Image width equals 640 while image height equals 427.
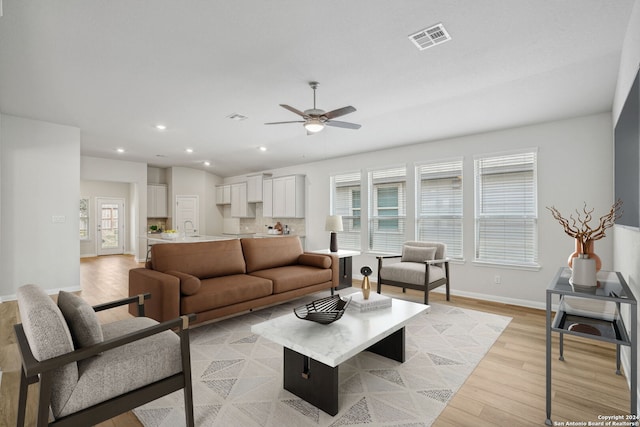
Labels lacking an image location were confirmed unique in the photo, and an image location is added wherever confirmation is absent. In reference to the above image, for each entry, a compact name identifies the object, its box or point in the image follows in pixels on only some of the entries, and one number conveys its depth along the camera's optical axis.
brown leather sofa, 3.07
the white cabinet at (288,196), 7.50
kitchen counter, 6.27
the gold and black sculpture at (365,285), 2.90
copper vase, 2.19
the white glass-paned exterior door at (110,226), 10.23
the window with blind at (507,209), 4.50
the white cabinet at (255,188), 8.42
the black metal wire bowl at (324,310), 2.41
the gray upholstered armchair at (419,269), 4.32
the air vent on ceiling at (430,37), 2.43
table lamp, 5.41
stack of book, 2.78
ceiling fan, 3.35
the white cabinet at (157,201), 9.06
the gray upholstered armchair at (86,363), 1.43
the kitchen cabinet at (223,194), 9.58
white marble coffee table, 2.03
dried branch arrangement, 2.22
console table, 1.79
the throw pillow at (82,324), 1.60
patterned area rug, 2.01
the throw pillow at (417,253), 4.80
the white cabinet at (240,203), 8.95
